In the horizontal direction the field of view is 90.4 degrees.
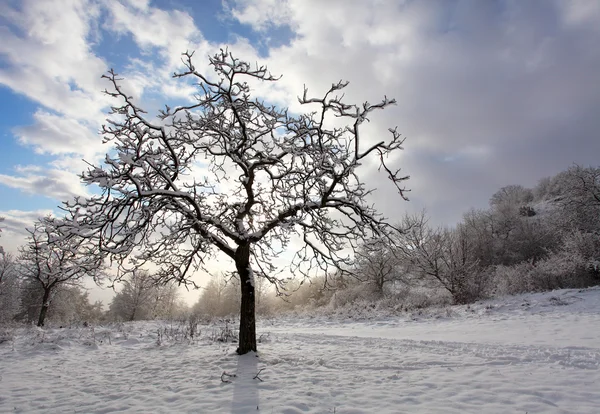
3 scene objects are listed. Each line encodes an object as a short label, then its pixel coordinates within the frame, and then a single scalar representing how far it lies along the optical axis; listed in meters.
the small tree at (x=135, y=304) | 39.91
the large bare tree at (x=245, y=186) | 6.79
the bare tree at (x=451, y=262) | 19.61
